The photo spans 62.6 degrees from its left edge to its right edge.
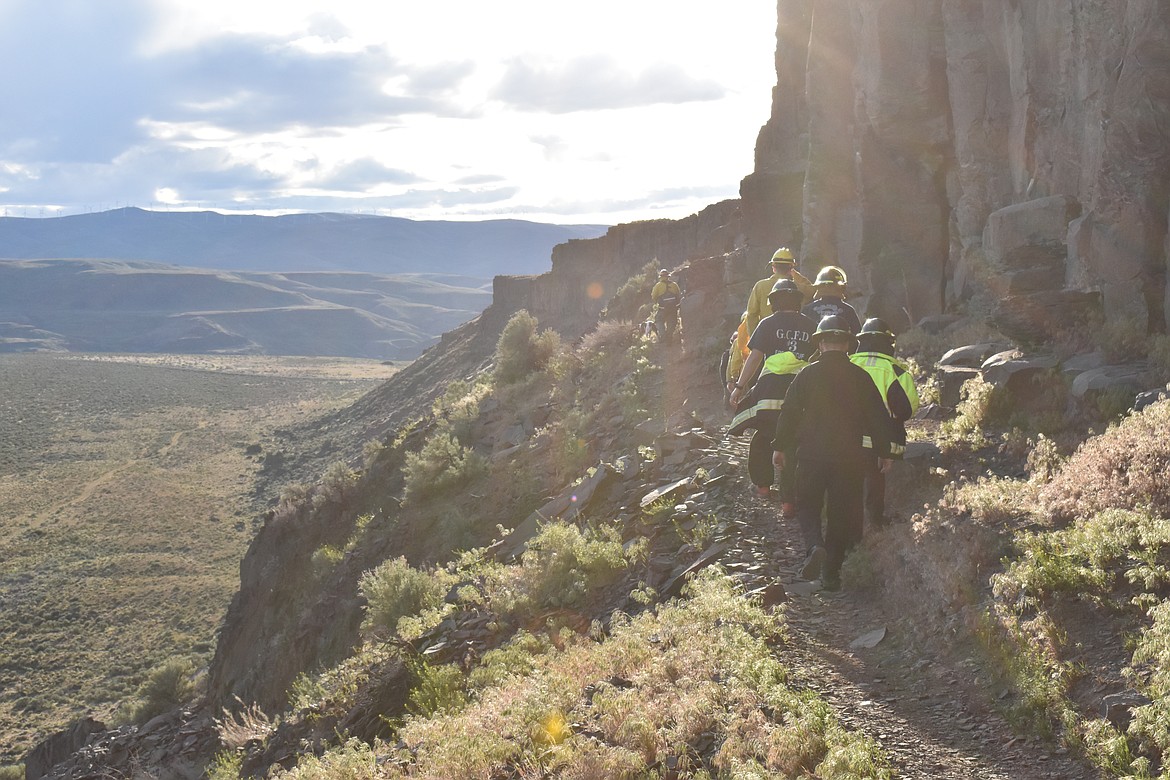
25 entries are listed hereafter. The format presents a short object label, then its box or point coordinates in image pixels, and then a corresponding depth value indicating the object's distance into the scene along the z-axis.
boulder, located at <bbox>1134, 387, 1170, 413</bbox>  8.51
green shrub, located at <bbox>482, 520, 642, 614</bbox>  9.67
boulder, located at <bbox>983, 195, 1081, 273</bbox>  13.12
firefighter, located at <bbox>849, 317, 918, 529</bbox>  8.31
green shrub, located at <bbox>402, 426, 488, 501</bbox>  20.94
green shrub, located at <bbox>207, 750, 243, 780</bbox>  10.17
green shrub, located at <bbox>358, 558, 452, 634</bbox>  13.19
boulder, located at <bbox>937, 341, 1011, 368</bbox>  12.23
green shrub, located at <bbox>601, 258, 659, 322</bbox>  34.94
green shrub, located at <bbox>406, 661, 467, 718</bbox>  7.77
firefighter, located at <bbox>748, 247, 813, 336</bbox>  11.54
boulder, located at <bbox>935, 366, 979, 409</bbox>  11.71
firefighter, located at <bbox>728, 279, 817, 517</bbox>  9.23
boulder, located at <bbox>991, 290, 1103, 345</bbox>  11.88
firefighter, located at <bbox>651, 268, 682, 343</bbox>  23.23
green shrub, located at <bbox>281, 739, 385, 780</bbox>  6.27
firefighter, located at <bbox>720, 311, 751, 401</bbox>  11.61
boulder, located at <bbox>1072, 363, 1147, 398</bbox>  9.41
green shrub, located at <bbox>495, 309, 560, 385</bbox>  31.16
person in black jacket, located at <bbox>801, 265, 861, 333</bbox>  9.66
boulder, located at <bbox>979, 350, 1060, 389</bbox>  10.48
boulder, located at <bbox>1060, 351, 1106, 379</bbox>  10.42
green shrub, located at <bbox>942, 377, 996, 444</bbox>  10.23
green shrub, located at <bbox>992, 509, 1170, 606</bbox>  5.42
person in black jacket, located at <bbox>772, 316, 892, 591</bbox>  7.76
